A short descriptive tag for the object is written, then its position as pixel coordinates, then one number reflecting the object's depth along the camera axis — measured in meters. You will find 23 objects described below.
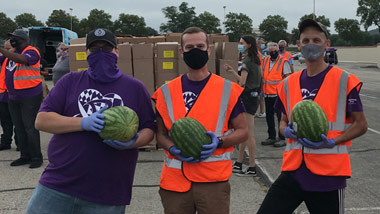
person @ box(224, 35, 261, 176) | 5.36
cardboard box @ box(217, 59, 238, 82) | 6.48
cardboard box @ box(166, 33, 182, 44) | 8.73
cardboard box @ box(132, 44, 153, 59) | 6.57
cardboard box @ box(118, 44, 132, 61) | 6.52
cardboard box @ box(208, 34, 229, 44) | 9.11
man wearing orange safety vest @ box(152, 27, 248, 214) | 2.38
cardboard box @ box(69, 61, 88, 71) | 6.36
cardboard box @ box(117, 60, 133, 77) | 6.58
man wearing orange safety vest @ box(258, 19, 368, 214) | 2.47
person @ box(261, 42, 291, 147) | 7.25
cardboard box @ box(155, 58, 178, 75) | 6.57
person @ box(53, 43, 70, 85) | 6.70
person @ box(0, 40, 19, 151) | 7.09
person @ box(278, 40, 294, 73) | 9.42
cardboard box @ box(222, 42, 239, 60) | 6.46
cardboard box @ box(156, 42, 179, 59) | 6.53
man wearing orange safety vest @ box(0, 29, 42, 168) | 5.76
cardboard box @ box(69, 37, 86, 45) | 7.74
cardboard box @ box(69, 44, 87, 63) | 6.35
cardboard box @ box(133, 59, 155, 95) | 6.61
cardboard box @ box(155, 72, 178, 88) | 6.63
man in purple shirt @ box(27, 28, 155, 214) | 2.21
